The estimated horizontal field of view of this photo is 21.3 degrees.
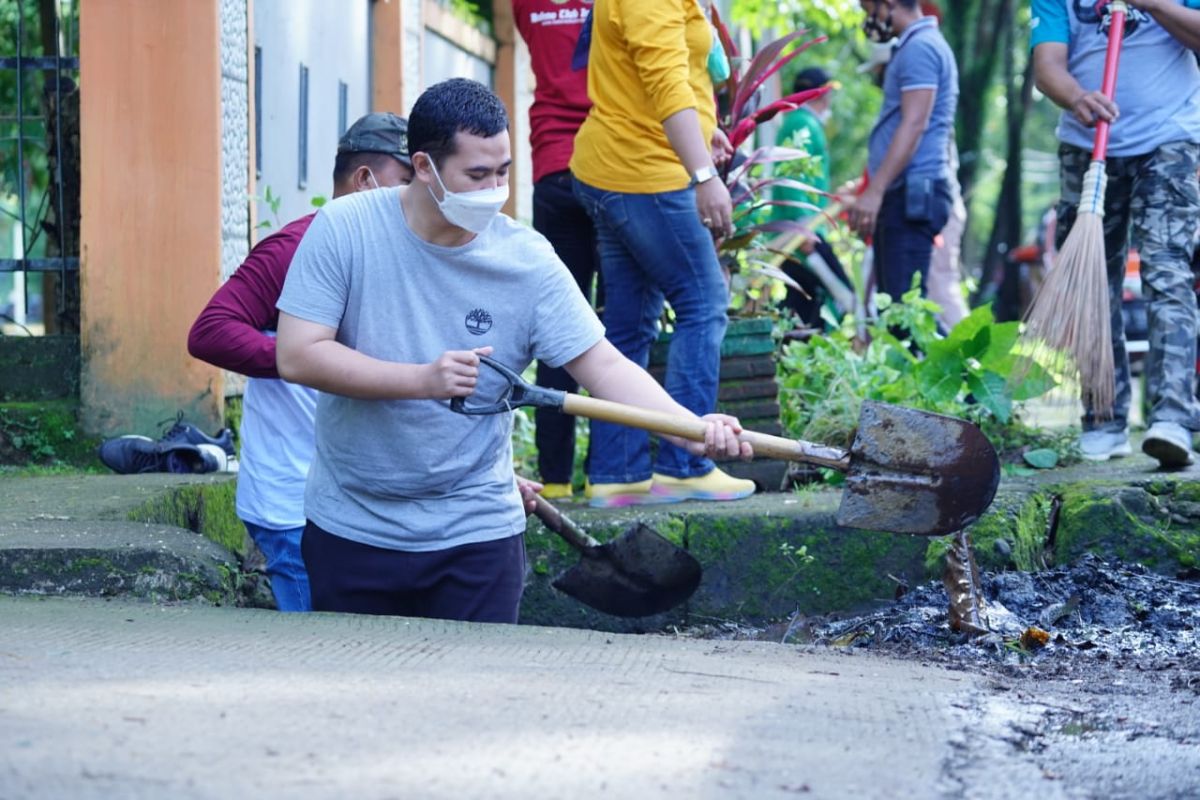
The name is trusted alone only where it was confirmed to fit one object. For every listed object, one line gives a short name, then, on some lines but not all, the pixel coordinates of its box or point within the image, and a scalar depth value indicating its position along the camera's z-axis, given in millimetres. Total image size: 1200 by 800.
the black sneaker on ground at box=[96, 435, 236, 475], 10538
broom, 10090
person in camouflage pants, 10119
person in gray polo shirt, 13947
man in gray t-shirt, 6710
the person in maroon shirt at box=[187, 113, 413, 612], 7448
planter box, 10741
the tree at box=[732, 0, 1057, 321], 36826
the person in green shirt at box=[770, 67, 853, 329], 17171
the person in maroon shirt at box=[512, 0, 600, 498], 10408
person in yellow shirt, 9236
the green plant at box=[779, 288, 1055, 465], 10958
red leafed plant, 11458
